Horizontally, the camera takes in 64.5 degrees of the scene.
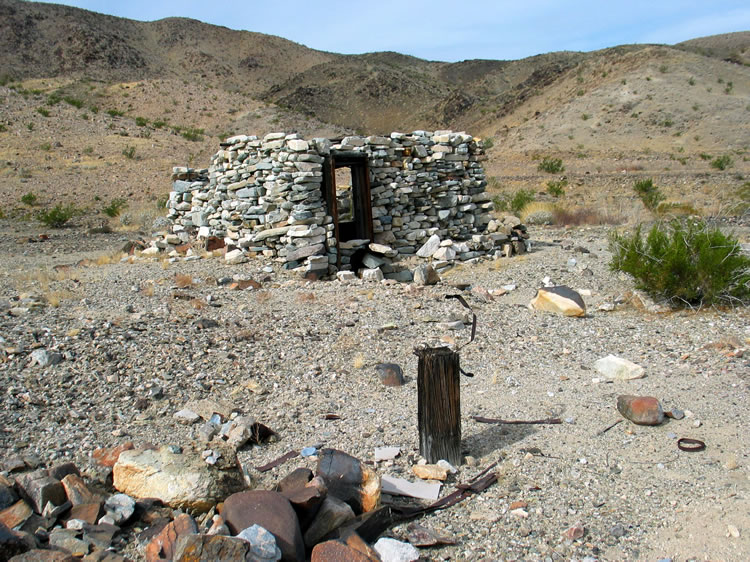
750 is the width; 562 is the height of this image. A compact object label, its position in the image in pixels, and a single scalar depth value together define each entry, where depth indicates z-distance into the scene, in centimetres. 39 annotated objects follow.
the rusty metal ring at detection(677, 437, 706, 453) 397
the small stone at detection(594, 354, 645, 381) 536
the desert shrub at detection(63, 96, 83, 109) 3306
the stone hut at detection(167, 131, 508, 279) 957
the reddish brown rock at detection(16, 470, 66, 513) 304
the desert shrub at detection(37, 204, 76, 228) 1561
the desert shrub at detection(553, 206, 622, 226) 1434
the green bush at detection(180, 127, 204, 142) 3064
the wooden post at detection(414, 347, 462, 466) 387
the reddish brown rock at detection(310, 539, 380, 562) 269
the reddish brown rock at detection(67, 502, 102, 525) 302
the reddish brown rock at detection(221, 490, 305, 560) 281
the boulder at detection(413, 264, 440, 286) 884
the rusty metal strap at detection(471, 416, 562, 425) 453
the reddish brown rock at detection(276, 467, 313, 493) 323
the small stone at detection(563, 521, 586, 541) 316
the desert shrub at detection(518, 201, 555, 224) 1459
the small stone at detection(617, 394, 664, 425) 436
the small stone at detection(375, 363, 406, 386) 541
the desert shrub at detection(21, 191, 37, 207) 1789
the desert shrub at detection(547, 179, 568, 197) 1970
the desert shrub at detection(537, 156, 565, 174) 2511
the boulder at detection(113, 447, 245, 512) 323
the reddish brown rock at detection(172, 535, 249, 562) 249
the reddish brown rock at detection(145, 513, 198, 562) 271
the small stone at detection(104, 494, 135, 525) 307
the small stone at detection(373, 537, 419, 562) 292
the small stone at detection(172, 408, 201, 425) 462
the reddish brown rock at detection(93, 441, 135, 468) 381
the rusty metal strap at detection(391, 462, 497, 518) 341
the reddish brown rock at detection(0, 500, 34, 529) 288
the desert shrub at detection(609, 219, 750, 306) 705
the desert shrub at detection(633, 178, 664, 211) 1569
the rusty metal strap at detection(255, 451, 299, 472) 391
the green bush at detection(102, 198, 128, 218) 1727
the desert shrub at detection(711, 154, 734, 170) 2380
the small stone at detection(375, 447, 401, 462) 404
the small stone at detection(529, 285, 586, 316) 733
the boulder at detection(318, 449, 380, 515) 332
